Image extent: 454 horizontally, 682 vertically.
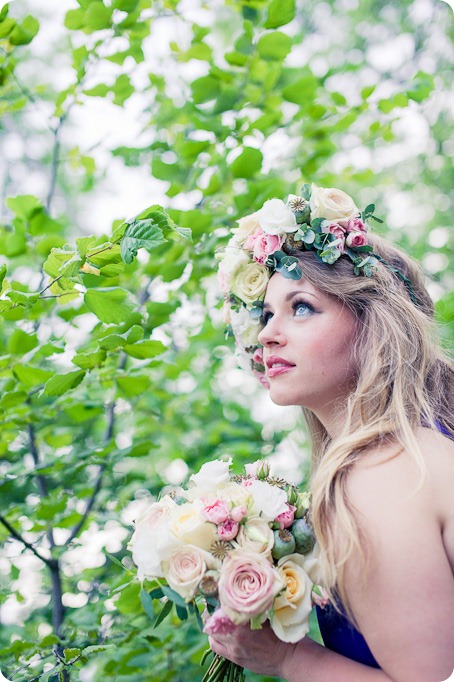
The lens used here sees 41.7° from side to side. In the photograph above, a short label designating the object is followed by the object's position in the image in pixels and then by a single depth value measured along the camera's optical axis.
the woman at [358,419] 1.30
